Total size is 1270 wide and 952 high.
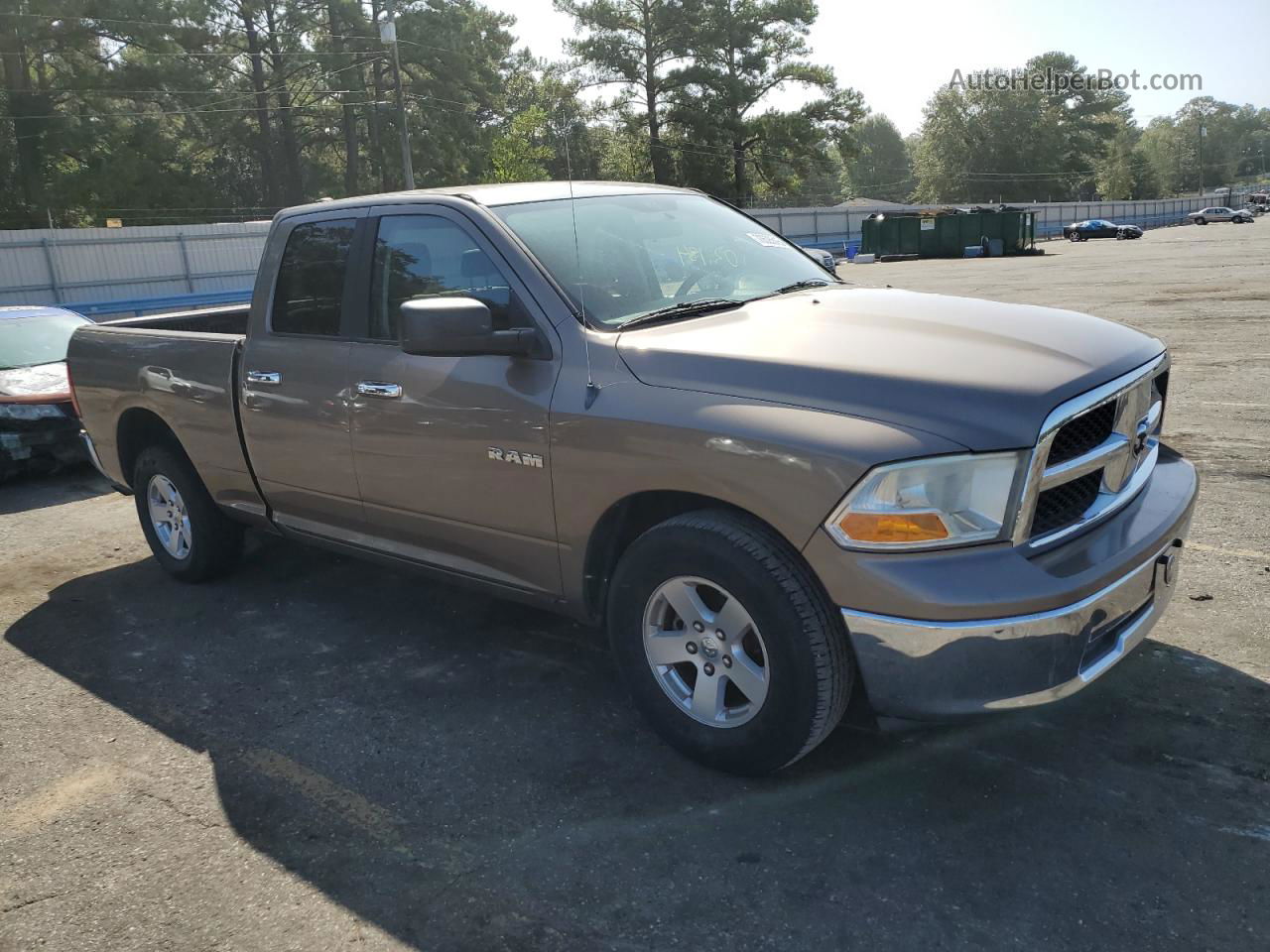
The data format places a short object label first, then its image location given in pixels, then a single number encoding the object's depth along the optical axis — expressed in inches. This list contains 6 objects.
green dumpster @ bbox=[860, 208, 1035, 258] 1742.1
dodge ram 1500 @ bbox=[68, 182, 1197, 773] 107.7
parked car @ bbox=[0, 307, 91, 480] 330.6
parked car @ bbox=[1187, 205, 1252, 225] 2783.0
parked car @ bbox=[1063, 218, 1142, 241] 2340.1
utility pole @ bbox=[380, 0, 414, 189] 1029.0
